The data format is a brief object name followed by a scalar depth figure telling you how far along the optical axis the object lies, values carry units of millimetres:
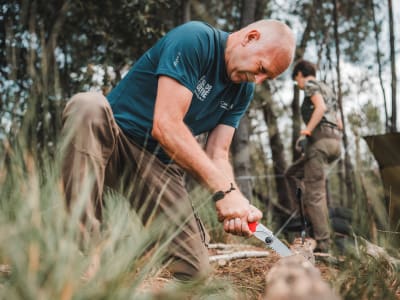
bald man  1650
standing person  3963
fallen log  822
